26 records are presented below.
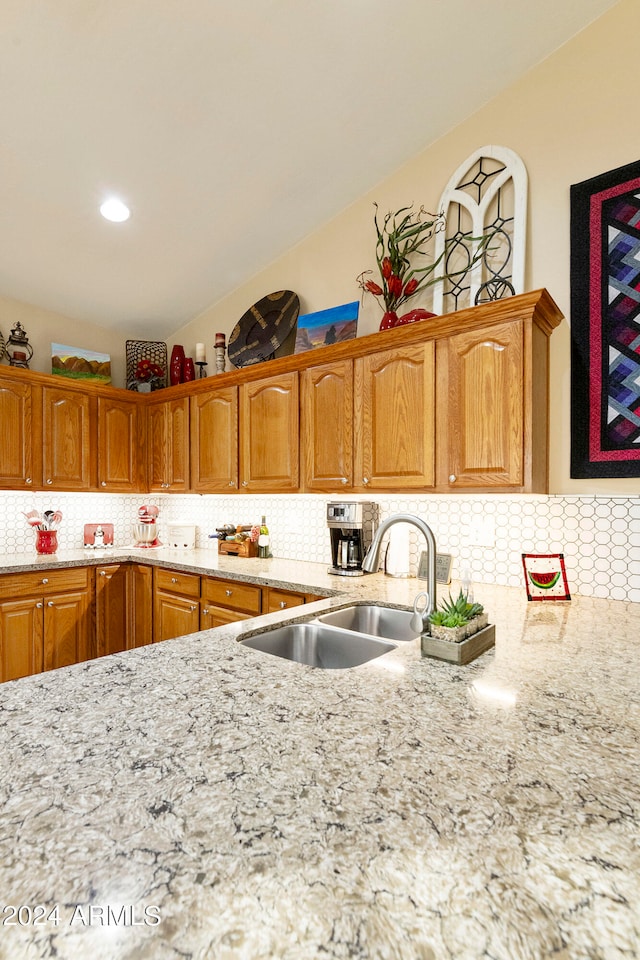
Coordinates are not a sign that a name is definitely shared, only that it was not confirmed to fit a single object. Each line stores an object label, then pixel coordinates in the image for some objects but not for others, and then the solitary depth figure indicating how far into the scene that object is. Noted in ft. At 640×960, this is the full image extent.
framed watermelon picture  6.41
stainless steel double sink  4.94
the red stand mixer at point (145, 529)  12.79
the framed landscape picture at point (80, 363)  11.75
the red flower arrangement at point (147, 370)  12.95
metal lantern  11.05
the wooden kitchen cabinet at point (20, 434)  10.48
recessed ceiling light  9.03
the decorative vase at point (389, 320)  8.26
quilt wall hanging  6.66
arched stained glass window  7.63
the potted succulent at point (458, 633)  4.06
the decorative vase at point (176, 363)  12.53
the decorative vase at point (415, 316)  7.88
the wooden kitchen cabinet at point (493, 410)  6.55
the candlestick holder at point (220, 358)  11.87
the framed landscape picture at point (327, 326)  9.27
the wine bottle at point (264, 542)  10.59
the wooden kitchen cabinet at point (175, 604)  9.70
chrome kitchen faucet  4.41
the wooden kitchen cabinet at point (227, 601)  8.52
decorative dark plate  10.64
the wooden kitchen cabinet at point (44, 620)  9.43
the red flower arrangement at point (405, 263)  8.39
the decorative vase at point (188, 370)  12.42
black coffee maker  8.60
